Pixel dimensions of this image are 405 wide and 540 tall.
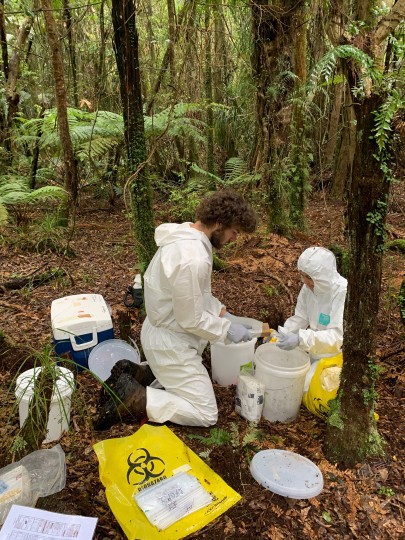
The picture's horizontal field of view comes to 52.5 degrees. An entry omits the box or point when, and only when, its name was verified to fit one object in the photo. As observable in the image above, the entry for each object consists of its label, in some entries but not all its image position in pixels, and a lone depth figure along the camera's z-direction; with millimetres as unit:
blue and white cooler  2967
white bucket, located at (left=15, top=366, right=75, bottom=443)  2314
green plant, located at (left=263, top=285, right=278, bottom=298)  4086
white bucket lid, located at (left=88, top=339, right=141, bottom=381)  3021
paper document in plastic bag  1833
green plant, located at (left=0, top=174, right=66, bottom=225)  5031
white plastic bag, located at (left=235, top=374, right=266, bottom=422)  2473
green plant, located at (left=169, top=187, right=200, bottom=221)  5711
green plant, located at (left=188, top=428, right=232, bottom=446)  2342
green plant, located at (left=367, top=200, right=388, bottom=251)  1763
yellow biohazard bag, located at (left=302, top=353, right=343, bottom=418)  2447
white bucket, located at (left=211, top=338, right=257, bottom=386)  2863
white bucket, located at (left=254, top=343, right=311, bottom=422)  2465
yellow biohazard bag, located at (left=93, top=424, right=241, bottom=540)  1794
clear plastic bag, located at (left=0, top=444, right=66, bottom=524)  1835
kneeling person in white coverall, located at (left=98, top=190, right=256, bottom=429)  2490
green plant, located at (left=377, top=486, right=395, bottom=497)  1977
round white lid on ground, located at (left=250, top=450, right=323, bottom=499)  1939
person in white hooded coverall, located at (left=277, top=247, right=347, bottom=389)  2648
